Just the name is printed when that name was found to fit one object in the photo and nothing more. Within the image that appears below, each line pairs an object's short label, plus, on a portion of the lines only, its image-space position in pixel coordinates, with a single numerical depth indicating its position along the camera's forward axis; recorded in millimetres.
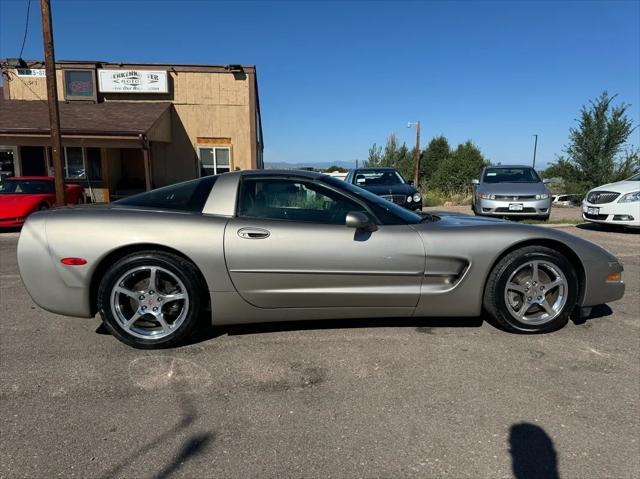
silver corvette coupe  3283
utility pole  11430
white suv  9141
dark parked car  9831
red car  10547
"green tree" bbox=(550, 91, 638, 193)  19484
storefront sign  20000
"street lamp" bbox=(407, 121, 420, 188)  30962
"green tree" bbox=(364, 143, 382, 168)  42500
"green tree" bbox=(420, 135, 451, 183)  43688
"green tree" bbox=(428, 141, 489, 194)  28141
